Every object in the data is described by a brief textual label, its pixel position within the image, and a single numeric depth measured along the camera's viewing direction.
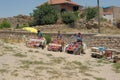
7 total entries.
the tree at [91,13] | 47.50
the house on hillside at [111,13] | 55.36
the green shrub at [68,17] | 45.84
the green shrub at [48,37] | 26.64
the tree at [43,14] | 46.79
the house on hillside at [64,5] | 53.53
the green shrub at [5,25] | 44.23
